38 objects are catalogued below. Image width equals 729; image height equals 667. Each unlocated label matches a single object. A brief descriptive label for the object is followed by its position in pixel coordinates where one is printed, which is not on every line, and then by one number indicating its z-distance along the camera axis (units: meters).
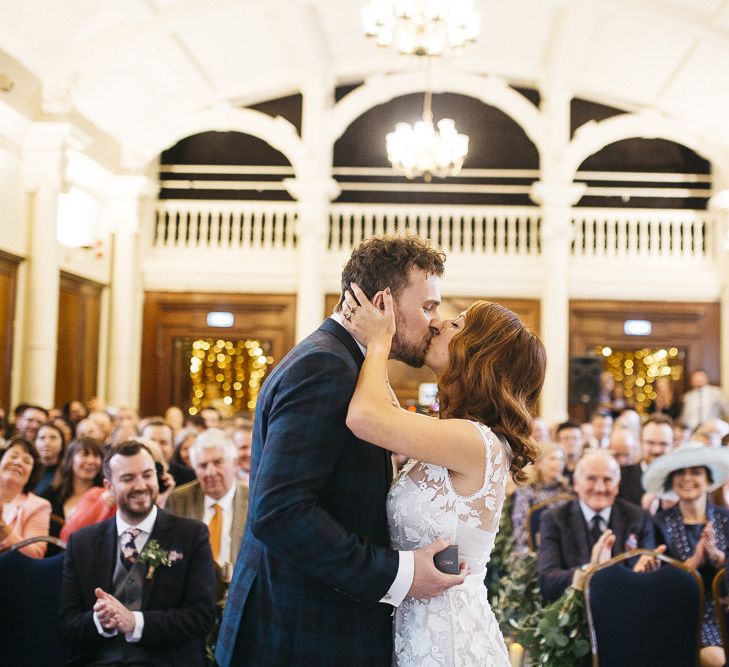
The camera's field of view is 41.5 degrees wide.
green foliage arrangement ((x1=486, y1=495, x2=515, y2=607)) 5.62
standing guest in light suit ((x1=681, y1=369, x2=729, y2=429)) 11.80
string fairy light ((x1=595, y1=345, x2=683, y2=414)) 13.55
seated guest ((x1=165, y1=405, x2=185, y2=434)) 9.86
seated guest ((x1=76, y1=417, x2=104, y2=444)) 6.89
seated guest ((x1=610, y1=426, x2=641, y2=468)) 6.79
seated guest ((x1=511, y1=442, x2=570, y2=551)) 5.70
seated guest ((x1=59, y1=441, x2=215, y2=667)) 3.18
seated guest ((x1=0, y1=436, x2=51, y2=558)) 4.42
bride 2.07
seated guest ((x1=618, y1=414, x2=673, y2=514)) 6.18
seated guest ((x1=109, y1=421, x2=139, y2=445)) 6.86
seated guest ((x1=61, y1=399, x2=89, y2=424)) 9.41
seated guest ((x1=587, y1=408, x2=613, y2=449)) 8.85
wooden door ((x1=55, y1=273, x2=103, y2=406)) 10.90
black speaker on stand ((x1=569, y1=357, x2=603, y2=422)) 11.23
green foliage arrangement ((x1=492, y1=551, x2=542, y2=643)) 4.46
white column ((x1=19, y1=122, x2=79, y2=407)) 9.60
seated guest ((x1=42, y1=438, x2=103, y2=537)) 5.07
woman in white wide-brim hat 4.44
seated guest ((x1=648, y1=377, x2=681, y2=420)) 11.85
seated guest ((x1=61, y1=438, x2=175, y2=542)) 4.16
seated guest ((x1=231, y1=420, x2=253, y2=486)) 5.84
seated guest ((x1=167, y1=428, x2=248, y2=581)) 4.43
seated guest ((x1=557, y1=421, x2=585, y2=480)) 7.33
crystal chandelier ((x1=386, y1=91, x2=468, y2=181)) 10.27
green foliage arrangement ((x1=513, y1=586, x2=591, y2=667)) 3.58
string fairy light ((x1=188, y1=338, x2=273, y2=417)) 13.42
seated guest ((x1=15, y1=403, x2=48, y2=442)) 7.09
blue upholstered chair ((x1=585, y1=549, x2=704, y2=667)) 3.51
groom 1.88
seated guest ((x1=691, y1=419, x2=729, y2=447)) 6.80
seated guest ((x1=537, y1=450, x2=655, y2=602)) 4.41
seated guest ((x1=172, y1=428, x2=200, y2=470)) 6.33
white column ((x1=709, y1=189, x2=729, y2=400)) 12.20
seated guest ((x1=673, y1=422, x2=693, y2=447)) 8.13
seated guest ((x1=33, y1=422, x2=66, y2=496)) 5.98
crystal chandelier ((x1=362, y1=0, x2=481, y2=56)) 8.86
